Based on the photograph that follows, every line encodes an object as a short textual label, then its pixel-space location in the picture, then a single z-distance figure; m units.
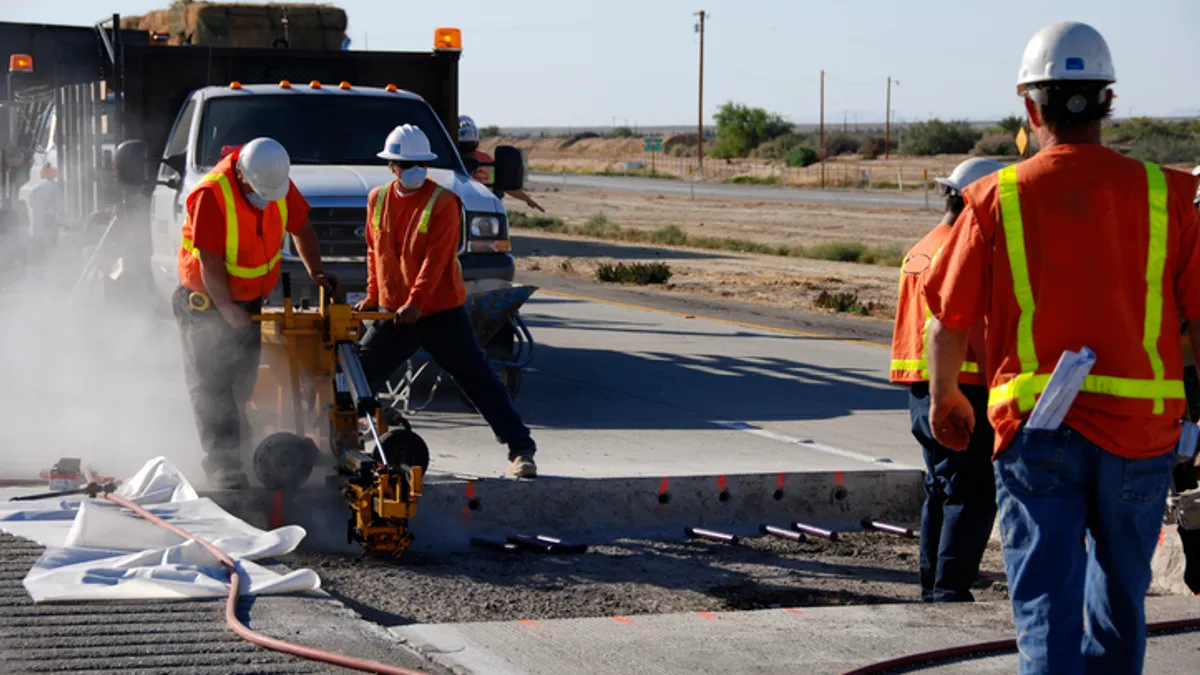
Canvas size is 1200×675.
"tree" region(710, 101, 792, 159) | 126.25
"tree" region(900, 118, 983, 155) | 104.50
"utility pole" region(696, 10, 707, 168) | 96.59
